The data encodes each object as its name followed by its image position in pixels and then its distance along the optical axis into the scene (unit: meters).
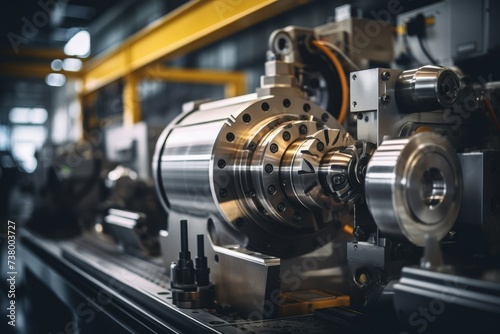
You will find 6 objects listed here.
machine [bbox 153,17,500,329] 0.96
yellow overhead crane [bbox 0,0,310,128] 2.14
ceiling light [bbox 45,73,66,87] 4.11
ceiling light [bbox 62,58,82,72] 4.17
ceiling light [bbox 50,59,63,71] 4.07
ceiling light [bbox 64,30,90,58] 9.59
